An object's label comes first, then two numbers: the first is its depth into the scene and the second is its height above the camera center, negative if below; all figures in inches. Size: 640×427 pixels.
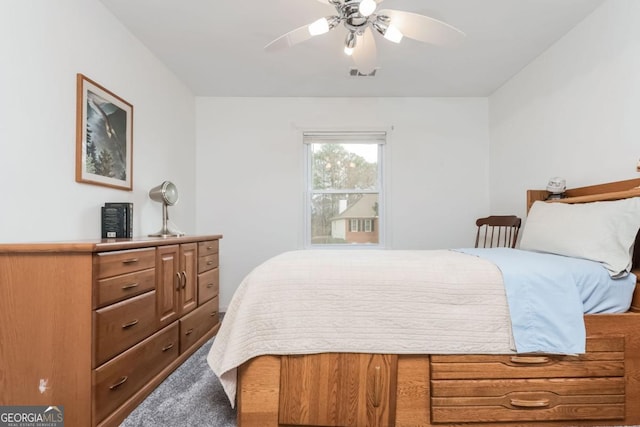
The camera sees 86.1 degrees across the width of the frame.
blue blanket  57.6 -14.8
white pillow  63.7 -3.4
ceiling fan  66.7 +38.8
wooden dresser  55.1 -18.2
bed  57.8 -23.1
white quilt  57.8 -17.0
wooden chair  113.8 -6.2
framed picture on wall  78.6 +20.6
